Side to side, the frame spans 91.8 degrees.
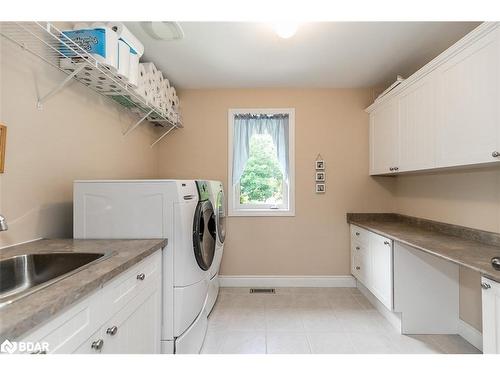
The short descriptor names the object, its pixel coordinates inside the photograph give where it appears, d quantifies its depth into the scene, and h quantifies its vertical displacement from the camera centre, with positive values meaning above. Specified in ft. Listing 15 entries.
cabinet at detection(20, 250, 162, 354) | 2.38 -1.59
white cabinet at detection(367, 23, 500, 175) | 4.50 +1.94
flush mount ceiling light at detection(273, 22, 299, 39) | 5.75 +3.98
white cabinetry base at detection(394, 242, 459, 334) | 6.48 -2.69
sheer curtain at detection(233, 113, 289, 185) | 9.85 +2.38
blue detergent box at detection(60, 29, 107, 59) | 4.34 +2.75
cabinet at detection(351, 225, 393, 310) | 6.70 -2.24
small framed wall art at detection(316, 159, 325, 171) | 9.78 +1.10
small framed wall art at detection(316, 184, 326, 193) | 9.76 +0.17
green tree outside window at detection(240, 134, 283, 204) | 10.16 +0.43
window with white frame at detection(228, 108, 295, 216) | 9.84 +1.26
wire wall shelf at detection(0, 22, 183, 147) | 3.93 +2.50
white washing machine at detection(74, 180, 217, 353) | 4.92 -0.59
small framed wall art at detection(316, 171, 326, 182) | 9.77 +0.64
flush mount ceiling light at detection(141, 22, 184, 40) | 5.67 +3.98
